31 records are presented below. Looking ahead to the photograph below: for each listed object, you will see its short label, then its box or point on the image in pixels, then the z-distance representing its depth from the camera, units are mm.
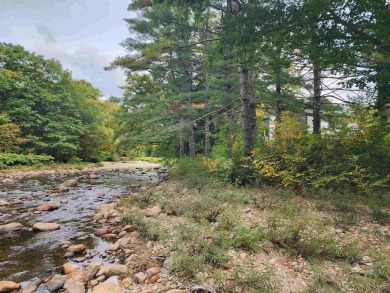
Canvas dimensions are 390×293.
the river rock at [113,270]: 3102
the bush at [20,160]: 15250
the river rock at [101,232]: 4695
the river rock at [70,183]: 10694
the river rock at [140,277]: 2896
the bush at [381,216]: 3999
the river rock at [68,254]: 3814
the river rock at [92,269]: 3180
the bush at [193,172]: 7684
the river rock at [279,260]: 2980
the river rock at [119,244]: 3944
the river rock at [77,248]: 3953
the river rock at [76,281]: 2817
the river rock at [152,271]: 2984
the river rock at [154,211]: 5355
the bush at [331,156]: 5359
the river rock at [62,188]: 9555
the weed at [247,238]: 3343
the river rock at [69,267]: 3289
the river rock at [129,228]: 4652
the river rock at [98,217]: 5746
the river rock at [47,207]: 6633
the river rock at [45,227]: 5031
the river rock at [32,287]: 2865
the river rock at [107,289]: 2716
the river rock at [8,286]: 2898
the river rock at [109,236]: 4504
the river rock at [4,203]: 7086
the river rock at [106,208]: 6256
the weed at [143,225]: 4094
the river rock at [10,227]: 4965
